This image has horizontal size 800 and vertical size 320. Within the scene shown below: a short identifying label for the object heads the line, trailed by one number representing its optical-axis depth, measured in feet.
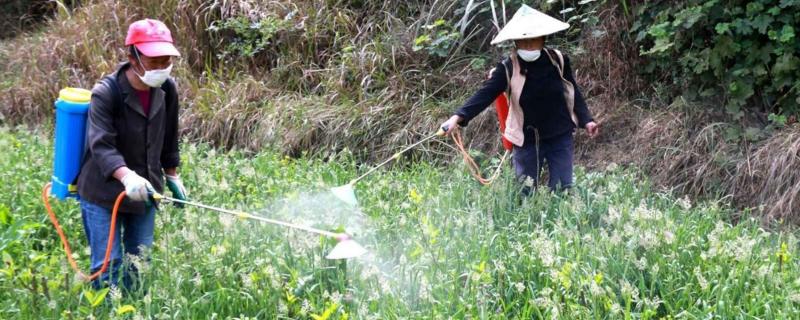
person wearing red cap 12.82
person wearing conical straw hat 17.10
